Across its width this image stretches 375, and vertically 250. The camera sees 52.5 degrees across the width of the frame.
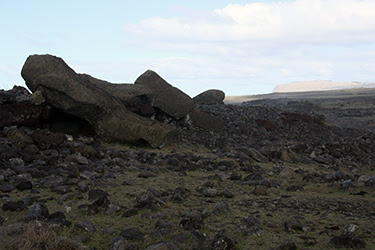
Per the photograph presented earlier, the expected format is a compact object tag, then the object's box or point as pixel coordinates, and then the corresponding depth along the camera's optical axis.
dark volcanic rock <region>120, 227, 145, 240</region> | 4.13
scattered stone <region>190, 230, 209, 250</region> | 3.90
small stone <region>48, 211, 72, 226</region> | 4.36
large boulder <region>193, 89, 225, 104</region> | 25.41
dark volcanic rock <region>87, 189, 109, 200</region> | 5.63
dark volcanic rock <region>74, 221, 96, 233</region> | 4.29
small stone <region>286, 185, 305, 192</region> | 7.02
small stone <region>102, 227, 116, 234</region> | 4.31
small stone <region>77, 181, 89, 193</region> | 6.01
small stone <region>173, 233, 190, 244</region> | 4.02
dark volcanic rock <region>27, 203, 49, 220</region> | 4.46
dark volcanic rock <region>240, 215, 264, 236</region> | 4.32
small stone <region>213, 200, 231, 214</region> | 5.14
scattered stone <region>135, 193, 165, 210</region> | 5.19
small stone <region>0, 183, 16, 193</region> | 5.74
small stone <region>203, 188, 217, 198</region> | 6.25
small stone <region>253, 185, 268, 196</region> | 6.54
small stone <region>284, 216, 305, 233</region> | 4.46
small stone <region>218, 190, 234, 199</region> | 6.25
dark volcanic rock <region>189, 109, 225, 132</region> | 15.29
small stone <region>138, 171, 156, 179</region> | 7.44
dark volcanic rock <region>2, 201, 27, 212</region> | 4.86
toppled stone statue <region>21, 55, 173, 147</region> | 10.27
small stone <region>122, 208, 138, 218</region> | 4.93
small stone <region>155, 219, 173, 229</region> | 4.41
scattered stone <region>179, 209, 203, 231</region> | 4.43
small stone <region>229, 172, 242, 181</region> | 7.86
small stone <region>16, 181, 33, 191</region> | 5.91
